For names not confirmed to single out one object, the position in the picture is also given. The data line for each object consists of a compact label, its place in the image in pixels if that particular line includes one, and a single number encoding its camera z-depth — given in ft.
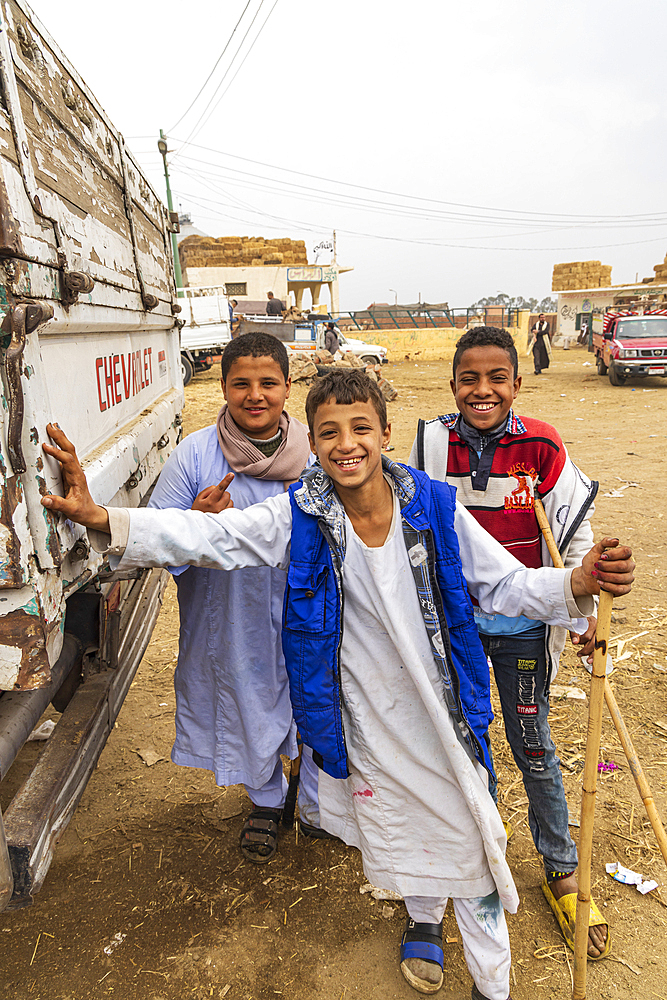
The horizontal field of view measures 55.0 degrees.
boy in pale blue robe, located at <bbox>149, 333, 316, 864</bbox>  6.82
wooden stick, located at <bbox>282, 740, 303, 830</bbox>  8.21
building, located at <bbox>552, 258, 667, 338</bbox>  87.76
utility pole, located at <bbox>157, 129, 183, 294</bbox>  70.74
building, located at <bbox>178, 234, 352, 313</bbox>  86.48
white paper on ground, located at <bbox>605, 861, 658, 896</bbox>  7.27
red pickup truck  47.37
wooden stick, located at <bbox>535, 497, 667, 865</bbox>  5.68
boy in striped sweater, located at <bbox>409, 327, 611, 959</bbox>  6.52
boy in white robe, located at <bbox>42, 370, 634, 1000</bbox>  5.18
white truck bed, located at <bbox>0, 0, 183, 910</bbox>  4.11
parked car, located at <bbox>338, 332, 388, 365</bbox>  60.29
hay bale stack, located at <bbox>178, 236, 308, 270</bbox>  89.45
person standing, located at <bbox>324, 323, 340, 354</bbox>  54.54
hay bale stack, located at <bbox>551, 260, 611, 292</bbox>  92.53
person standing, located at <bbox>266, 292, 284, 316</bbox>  60.54
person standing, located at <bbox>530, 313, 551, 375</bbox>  60.18
